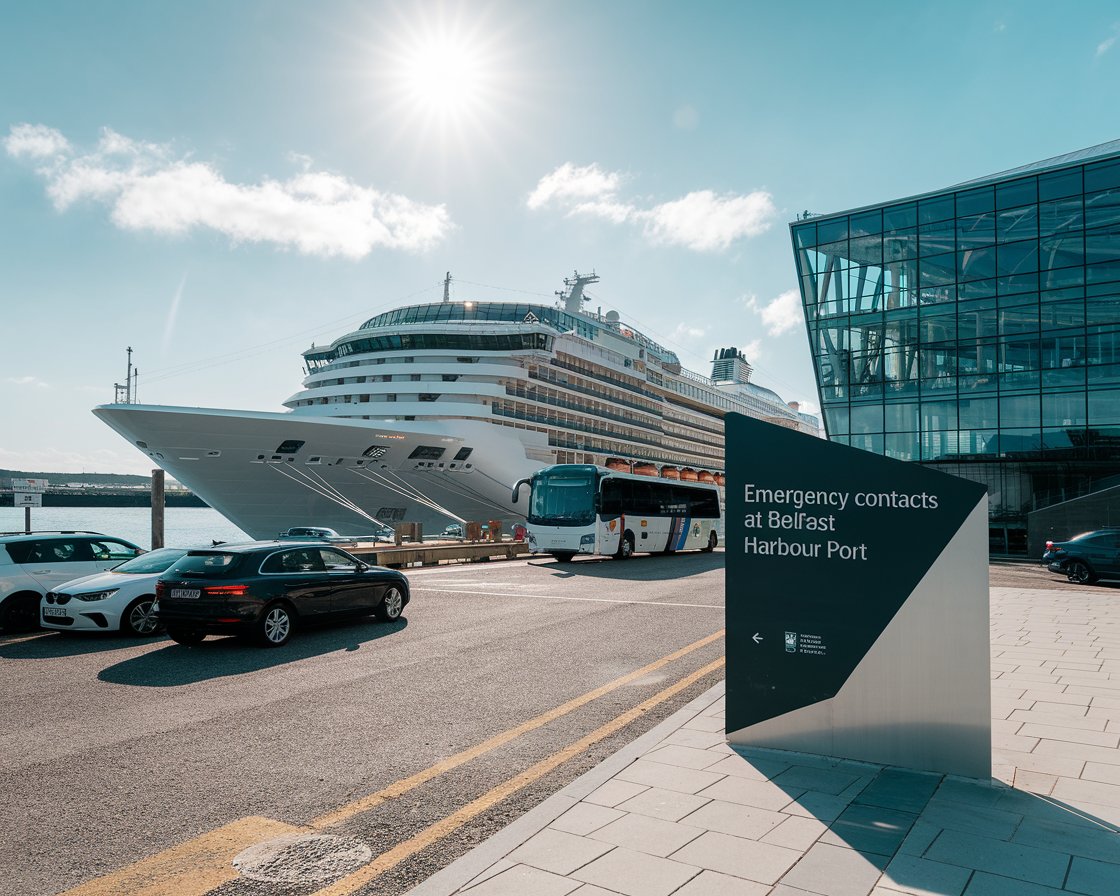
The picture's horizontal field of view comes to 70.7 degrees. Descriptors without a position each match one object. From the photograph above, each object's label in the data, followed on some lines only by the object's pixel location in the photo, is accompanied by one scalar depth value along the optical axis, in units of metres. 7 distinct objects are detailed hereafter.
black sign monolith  4.70
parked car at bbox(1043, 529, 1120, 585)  18.41
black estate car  9.30
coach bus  23.80
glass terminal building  31.08
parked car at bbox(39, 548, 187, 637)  10.05
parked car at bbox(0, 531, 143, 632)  10.61
